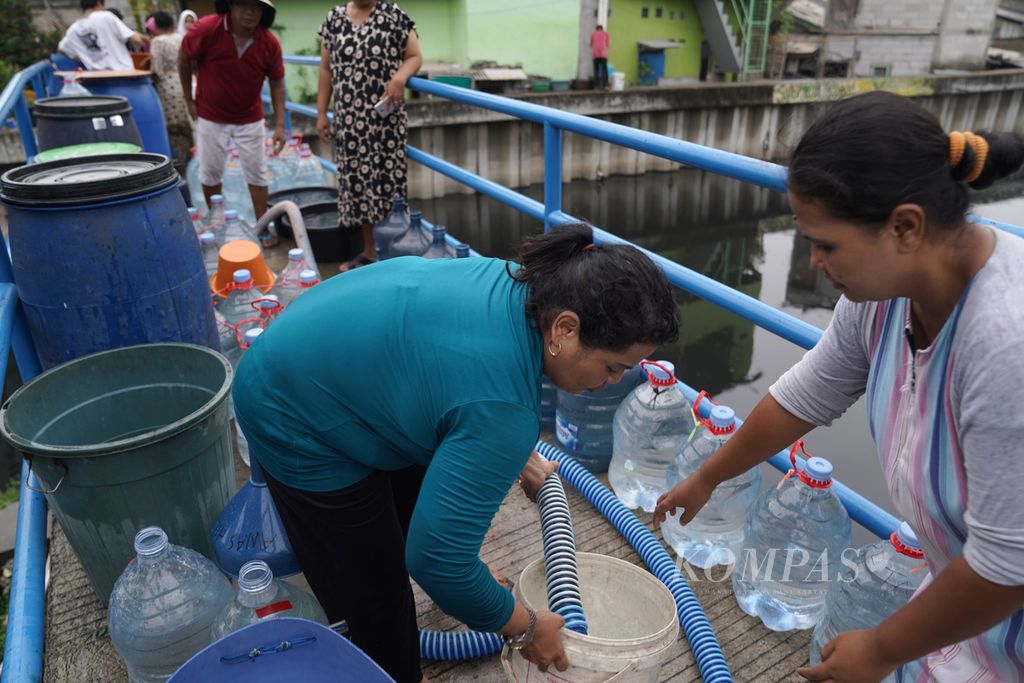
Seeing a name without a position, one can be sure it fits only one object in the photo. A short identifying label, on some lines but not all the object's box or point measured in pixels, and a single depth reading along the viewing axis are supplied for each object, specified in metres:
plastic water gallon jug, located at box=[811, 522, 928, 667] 1.85
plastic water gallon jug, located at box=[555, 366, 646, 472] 2.76
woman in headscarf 7.65
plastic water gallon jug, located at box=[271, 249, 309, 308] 3.36
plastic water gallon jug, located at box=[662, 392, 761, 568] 2.33
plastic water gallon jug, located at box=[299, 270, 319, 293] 3.08
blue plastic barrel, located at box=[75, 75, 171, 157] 6.28
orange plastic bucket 3.44
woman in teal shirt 1.25
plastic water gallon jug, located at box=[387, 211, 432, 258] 3.99
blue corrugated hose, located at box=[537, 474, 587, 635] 1.55
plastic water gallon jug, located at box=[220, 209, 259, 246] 4.23
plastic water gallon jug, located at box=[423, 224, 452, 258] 3.56
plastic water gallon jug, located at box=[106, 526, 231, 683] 1.80
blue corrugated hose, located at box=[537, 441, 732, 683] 1.89
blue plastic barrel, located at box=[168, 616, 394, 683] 1.37
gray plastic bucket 1.85
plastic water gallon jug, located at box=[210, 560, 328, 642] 1.72
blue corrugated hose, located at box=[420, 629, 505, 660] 1.96
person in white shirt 7.89
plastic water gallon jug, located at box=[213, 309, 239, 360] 3.34
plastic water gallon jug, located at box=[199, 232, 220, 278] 4.10
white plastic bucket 1.49
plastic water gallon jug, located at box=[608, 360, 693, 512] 2.63
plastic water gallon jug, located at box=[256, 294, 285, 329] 2.79
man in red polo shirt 4.70
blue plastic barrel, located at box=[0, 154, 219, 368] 2.30
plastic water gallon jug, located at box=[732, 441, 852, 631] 2.08
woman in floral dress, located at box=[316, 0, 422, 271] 4.10
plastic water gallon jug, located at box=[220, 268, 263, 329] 3.43
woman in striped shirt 0.95
